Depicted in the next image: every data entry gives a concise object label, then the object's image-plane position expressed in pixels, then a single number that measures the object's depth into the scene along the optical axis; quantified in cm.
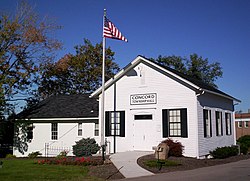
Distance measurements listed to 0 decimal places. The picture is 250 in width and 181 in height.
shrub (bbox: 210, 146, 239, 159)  2125
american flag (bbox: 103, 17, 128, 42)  1850
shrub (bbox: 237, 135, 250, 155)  2648
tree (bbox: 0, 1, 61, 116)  2781
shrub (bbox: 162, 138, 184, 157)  1905
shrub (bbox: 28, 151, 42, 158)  2497
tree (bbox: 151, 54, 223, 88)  5003
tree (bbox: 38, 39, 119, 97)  4166
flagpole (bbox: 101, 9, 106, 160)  1716
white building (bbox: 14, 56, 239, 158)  1986
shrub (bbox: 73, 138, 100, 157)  2219
